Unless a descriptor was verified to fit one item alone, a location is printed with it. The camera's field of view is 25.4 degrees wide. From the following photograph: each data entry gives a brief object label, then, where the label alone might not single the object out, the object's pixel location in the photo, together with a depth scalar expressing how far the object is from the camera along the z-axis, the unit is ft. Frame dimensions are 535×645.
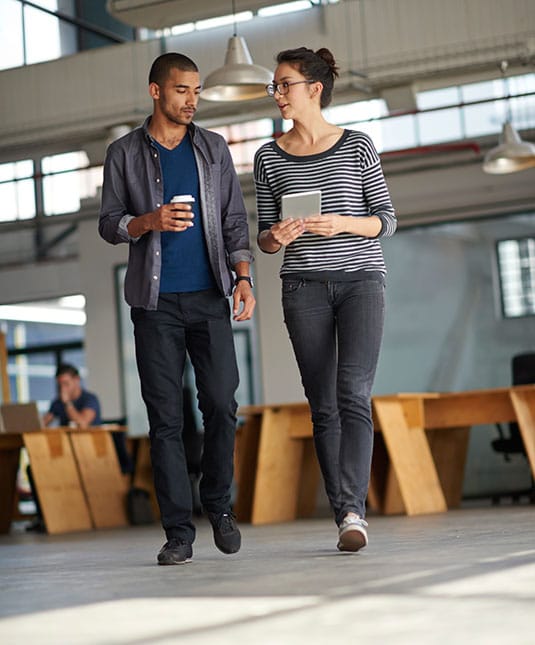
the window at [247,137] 41.01
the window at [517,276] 35.91
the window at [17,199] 51.03
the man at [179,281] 10.70
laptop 25.81
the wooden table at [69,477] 26.08
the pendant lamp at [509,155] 27.58
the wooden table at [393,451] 21.99
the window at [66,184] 48.67
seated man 28.96
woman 10.65
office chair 29.58
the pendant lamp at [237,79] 22.66
